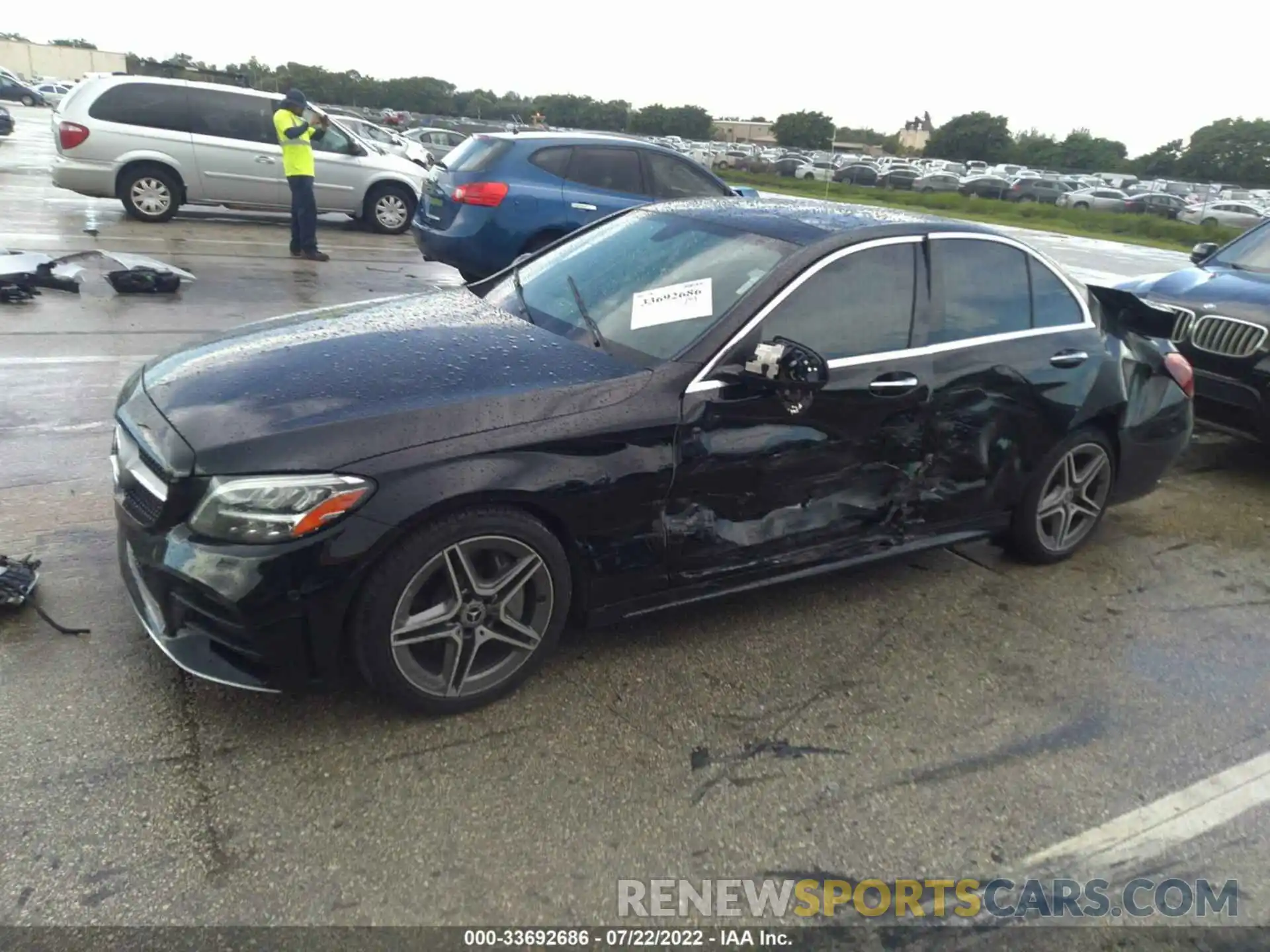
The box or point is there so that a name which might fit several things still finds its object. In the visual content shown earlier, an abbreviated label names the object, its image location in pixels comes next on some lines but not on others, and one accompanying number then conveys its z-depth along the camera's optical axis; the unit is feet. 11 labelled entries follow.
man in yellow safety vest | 35.32
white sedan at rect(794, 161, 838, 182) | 156.15
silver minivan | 39.88
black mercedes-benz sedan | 9.13
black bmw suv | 19.53
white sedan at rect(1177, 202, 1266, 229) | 116.88
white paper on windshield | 11.71
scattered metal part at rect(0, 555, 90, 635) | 11.08
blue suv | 28.89
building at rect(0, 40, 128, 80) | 279.08
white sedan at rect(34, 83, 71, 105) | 168.98
